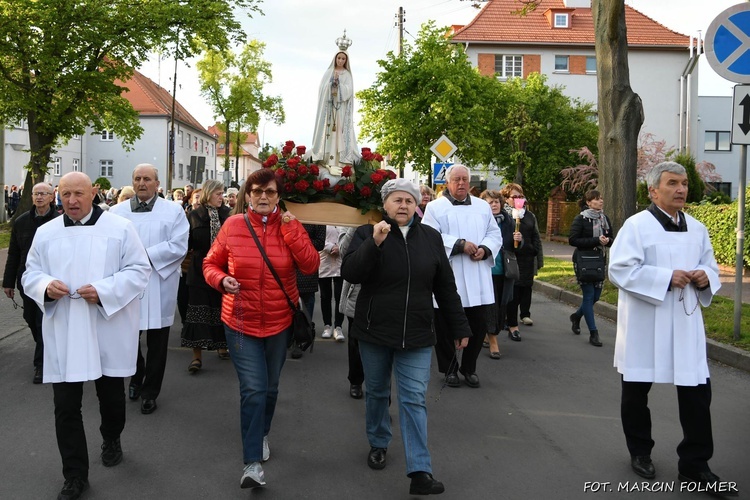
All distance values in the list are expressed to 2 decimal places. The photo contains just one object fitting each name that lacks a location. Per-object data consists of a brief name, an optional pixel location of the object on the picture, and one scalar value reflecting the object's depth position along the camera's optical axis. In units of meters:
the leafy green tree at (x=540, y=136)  36.84
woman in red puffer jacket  4.40
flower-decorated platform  5.55
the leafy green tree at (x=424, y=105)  30.45
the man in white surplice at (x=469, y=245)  6.79
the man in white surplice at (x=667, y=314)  4.41
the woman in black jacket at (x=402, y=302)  4.28
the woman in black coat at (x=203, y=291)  7.25
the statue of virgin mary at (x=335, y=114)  7.22
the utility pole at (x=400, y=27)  34.29
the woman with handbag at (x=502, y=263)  8.55
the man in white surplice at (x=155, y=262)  6.04
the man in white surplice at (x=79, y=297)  4.20
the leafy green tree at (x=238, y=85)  49.34
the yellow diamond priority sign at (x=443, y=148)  18.07
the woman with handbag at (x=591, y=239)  9.03
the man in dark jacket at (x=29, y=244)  7.12
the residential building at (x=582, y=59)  47.72
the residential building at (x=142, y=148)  61.75
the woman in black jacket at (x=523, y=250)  9.55
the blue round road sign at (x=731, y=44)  7.50
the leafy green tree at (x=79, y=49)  23.34
